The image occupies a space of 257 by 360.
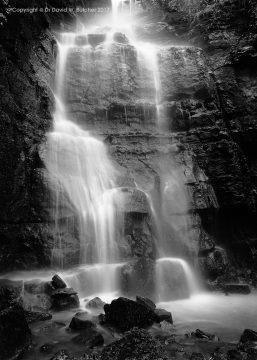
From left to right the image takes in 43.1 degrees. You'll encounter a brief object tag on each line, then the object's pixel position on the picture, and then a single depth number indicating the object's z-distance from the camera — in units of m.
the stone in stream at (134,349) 4.93
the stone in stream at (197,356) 5.19
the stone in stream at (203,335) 6.17
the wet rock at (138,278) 8.86
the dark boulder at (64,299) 7.74
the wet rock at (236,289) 10.35
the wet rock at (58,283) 8.16
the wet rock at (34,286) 8.09
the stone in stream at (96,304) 7.68
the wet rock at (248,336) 6.00
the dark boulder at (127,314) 6.47
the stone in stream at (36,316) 6.96
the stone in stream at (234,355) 5.15
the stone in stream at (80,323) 6.48
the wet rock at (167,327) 6.58
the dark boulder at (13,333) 5.22
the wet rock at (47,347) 5.61
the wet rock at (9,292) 6.39
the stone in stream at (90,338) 5.76
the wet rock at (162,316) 6.96
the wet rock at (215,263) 10.92
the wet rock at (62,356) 5.00
